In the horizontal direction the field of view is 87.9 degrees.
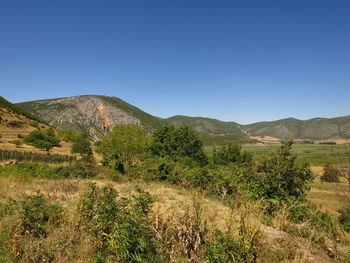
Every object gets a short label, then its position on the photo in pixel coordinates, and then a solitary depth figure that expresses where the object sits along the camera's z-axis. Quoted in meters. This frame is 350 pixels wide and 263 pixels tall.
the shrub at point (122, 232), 2.92
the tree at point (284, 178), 8.00
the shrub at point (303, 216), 6.59
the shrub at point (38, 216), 3.96
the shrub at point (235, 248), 3.14
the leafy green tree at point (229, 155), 39.30
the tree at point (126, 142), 27.66
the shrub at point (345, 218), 8.21
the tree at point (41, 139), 46.91
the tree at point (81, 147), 46.09
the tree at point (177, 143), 24.42
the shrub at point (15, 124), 59.68
